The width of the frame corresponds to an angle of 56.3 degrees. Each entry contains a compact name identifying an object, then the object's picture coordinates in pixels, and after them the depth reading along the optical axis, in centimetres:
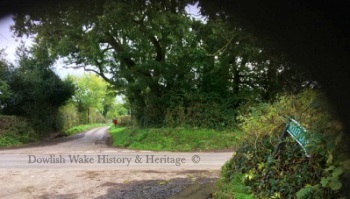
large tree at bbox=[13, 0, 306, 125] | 1856
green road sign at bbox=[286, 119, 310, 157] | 388
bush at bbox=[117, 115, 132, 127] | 4326
